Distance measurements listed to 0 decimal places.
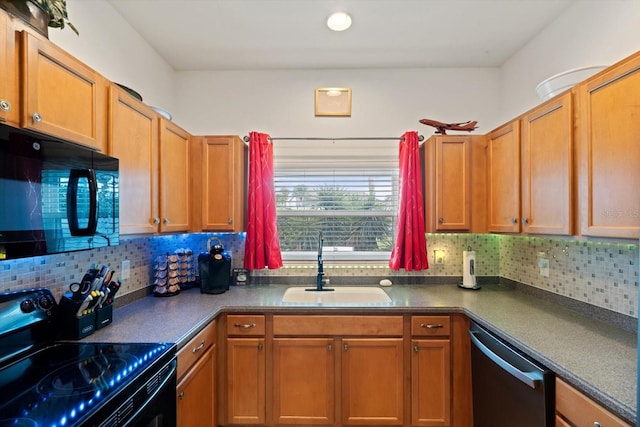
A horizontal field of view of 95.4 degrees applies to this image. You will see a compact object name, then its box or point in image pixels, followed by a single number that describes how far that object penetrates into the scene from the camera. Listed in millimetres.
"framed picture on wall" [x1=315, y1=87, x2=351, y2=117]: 2484
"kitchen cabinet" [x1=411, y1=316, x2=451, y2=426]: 1848
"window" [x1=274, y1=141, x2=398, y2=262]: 2584
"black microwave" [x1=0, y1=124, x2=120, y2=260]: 879
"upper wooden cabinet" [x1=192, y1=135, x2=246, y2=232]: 2201
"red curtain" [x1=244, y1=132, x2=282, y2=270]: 2312
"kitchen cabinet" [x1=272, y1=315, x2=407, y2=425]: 1863
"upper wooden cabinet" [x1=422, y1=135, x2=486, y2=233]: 2182
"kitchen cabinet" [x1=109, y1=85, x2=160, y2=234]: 1416
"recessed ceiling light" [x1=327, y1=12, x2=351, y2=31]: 1861
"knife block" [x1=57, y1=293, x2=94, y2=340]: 1331
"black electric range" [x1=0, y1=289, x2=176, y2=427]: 866
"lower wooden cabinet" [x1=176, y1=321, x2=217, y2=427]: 1438
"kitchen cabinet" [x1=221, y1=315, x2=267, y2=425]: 1872
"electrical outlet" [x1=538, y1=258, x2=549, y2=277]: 1956
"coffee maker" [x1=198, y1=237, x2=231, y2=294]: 2162
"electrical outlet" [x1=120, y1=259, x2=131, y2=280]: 1877
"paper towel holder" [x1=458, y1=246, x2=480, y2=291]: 2285
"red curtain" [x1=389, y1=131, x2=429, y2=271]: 2289
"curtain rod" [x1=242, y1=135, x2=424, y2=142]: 2502
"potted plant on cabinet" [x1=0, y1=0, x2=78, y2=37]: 975
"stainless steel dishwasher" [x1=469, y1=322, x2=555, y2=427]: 1190
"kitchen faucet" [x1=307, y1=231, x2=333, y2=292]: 2357
